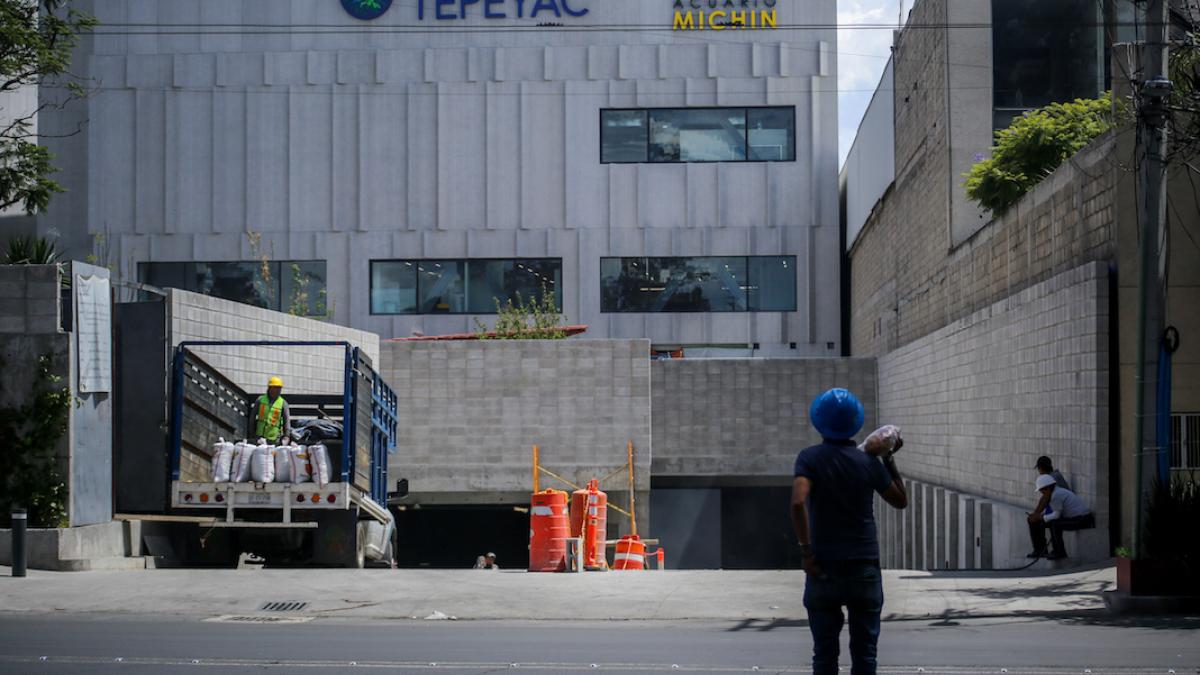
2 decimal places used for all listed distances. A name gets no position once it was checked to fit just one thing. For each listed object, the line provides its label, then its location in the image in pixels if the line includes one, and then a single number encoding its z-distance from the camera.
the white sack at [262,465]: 19.02
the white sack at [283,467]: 19.17
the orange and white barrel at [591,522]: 21.65
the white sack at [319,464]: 19.08
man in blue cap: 7.36
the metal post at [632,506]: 32.47
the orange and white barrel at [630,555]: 23.69
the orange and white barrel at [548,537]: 18.92
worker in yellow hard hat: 20.23
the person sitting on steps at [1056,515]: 17.30
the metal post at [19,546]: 16.23
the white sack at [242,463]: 19.06
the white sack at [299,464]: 19.16
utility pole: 14.27
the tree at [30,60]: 21.45
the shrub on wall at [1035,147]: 24.20
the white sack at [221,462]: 19.00
